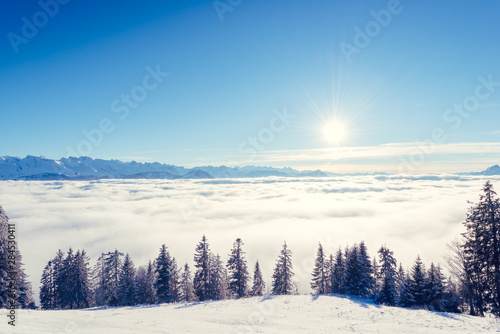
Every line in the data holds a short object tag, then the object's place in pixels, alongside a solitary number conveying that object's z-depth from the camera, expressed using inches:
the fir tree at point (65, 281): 1601.9
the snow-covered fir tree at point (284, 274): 1857.8
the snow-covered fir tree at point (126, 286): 1715.1
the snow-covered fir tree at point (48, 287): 1937.7
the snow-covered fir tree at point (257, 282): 2181.3
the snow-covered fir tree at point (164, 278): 1560.0
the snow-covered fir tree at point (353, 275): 1448.1
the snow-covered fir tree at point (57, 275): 1680.2
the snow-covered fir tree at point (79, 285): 1582.2
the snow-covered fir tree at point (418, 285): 1181.7
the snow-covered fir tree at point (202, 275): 1707.7
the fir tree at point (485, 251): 892.0
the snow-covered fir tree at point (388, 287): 1268.5
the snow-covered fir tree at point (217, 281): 1832.6
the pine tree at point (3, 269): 1089.4
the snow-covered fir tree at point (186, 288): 2191.2
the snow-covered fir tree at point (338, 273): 1743.4
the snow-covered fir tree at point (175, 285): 1725.5
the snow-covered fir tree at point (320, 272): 1955.0
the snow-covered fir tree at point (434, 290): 1134.7
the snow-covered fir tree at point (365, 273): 1439.5
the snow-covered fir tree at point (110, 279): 1794.0
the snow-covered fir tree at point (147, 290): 1916.8
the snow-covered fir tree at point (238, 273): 1737.2
